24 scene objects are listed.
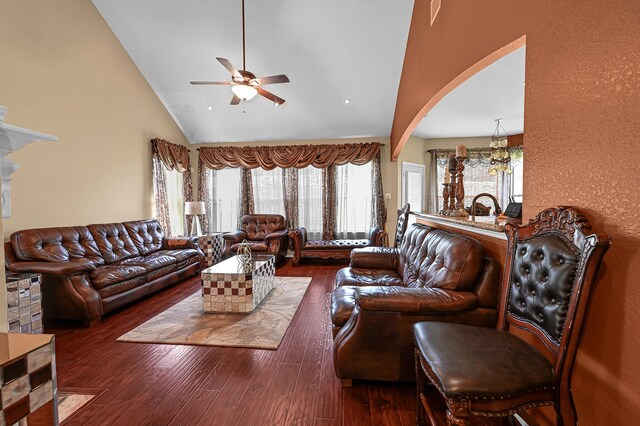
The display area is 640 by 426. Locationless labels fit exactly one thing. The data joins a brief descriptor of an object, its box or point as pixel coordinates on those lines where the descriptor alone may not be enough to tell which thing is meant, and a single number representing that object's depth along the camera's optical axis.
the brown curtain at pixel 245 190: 6.37
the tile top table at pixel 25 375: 0.74
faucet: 3.42
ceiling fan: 3.06
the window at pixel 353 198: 6.24
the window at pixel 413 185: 6.41
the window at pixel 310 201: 6.30
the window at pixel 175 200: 5.86
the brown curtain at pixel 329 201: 6.17
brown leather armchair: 5.23
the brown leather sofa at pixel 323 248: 5.37
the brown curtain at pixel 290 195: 6.26
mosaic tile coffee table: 3.05
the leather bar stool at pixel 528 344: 1.07
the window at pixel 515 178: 6.38
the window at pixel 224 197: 6.53
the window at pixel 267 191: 6.39
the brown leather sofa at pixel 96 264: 2.79
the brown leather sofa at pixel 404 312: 1.71
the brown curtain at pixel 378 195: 6.04
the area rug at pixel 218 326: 2.53
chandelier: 4.68
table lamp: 5.41
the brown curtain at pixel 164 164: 5.15
